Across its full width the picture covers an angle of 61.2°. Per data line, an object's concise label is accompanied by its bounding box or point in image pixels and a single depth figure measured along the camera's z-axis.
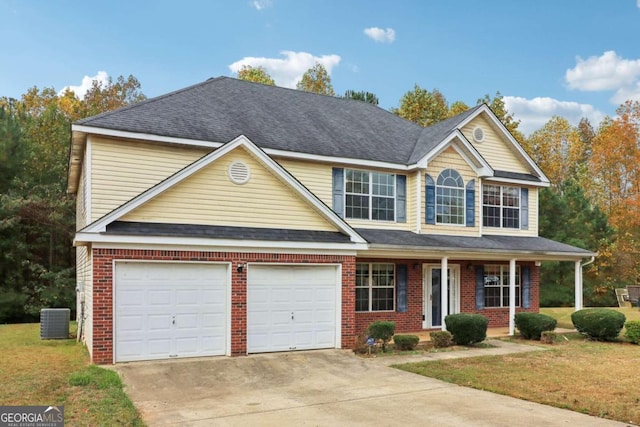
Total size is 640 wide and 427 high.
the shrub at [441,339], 14.19
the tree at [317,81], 39.94
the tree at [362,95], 40.00
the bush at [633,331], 15.66
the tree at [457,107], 36.00
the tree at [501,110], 35.41
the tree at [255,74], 36.69
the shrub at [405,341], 13.59
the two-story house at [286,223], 11.68
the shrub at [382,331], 13.36
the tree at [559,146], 43.16
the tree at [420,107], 35.34
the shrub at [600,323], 15.84
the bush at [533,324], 15.78
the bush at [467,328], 14.38
